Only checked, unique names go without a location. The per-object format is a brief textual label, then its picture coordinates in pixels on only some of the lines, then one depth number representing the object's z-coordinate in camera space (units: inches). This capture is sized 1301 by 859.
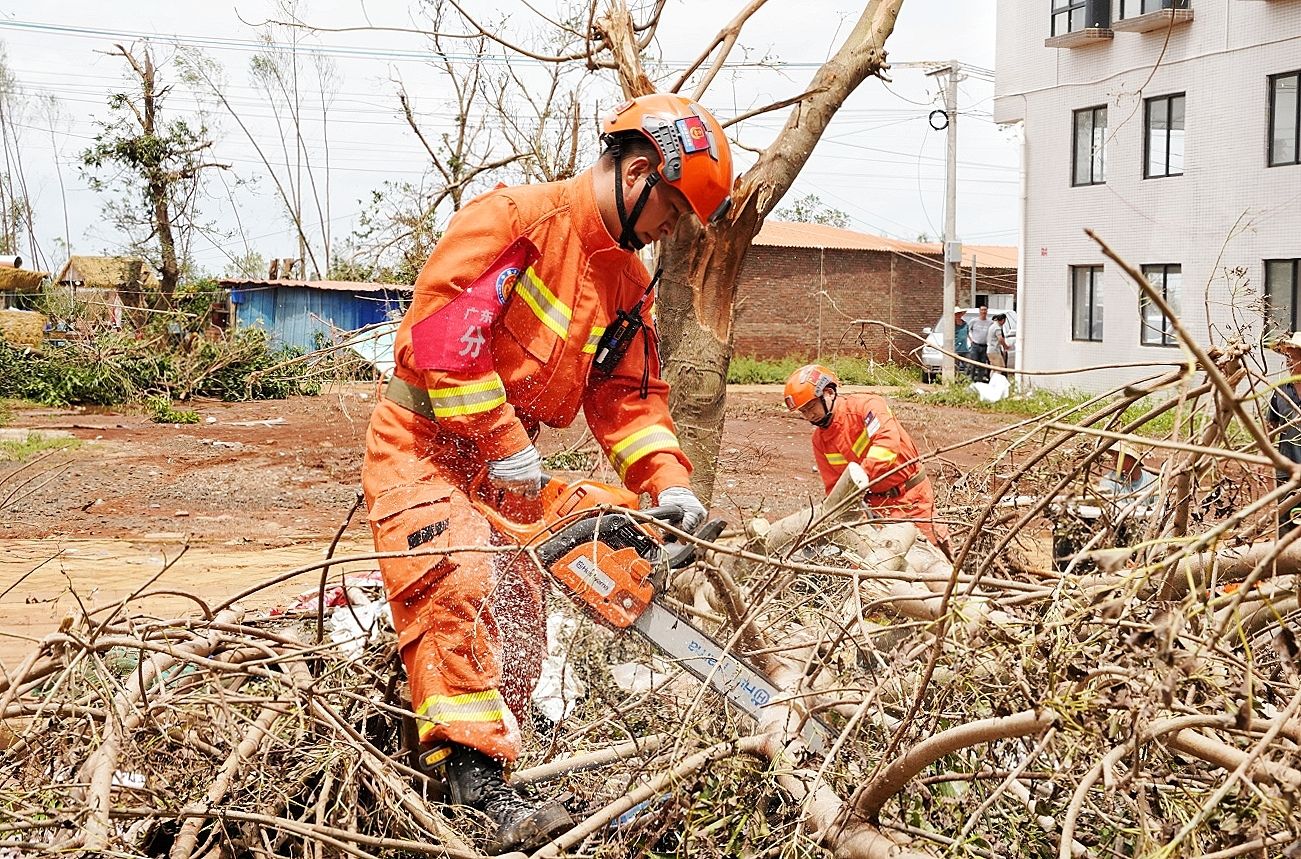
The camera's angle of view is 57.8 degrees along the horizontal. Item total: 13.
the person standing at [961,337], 989.4
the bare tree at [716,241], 199.6
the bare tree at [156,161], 957.8
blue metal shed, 1120.8
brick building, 1226.6
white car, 962.2
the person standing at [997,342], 910.5
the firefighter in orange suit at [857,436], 233.8
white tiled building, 684.7
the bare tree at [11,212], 1486.2
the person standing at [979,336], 917.8
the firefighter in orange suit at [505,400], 118.7
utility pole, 849.5
